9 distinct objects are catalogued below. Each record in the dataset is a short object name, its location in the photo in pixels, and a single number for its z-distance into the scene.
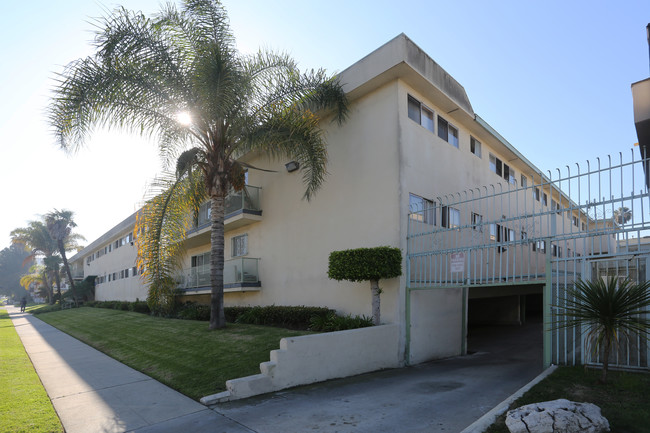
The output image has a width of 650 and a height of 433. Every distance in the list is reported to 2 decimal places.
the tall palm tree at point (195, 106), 10.60
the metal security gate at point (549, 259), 6.79
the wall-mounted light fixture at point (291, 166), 14.20
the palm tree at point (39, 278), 59.69
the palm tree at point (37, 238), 50.59
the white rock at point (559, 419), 4.39
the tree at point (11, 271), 107.38
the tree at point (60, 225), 45.91
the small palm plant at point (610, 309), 5.73
